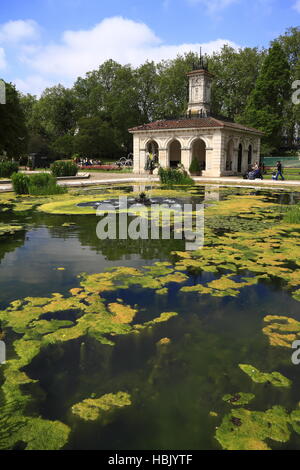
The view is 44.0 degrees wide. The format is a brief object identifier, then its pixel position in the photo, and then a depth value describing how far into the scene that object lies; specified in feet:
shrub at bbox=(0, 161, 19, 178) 84.05
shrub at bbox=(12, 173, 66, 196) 53.83
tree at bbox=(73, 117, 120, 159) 179.37
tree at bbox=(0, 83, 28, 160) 126.52
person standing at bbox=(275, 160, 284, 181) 84.44
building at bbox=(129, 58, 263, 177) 106.32
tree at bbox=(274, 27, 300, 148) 177.27
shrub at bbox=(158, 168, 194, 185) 69.87
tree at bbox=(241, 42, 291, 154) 160.56
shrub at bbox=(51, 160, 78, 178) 86.48
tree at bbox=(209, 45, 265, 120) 192.95
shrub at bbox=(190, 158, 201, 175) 106.32
